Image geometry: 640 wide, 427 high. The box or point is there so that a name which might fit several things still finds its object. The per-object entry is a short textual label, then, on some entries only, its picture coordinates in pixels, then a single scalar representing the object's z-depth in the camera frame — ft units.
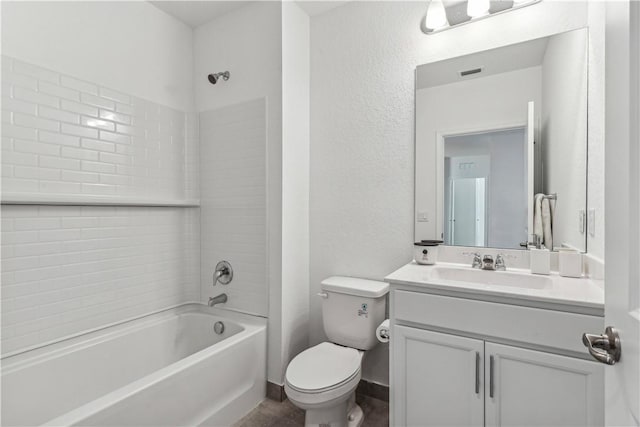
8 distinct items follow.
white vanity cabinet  3.84
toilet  5.07
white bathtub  4.61
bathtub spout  7.46
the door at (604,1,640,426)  1.79
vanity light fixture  5.59
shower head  7.52
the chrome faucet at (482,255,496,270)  5.63
